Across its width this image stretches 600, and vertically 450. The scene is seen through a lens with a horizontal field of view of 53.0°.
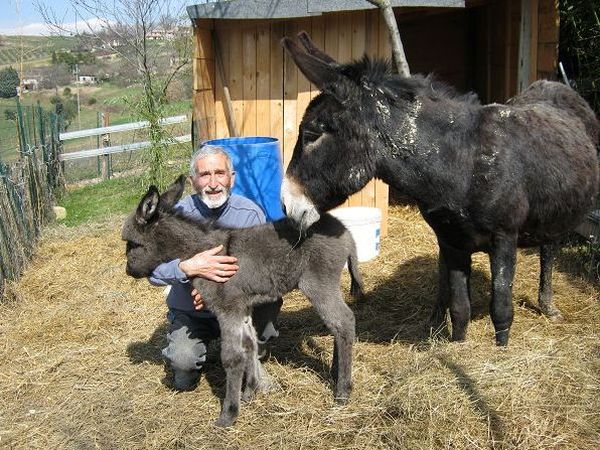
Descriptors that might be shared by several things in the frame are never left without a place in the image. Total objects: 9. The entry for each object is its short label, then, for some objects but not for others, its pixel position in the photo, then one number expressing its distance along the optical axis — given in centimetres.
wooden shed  687
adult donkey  346
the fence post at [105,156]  1290
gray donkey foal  368
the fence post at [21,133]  806
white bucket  666
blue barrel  640
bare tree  876
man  403
